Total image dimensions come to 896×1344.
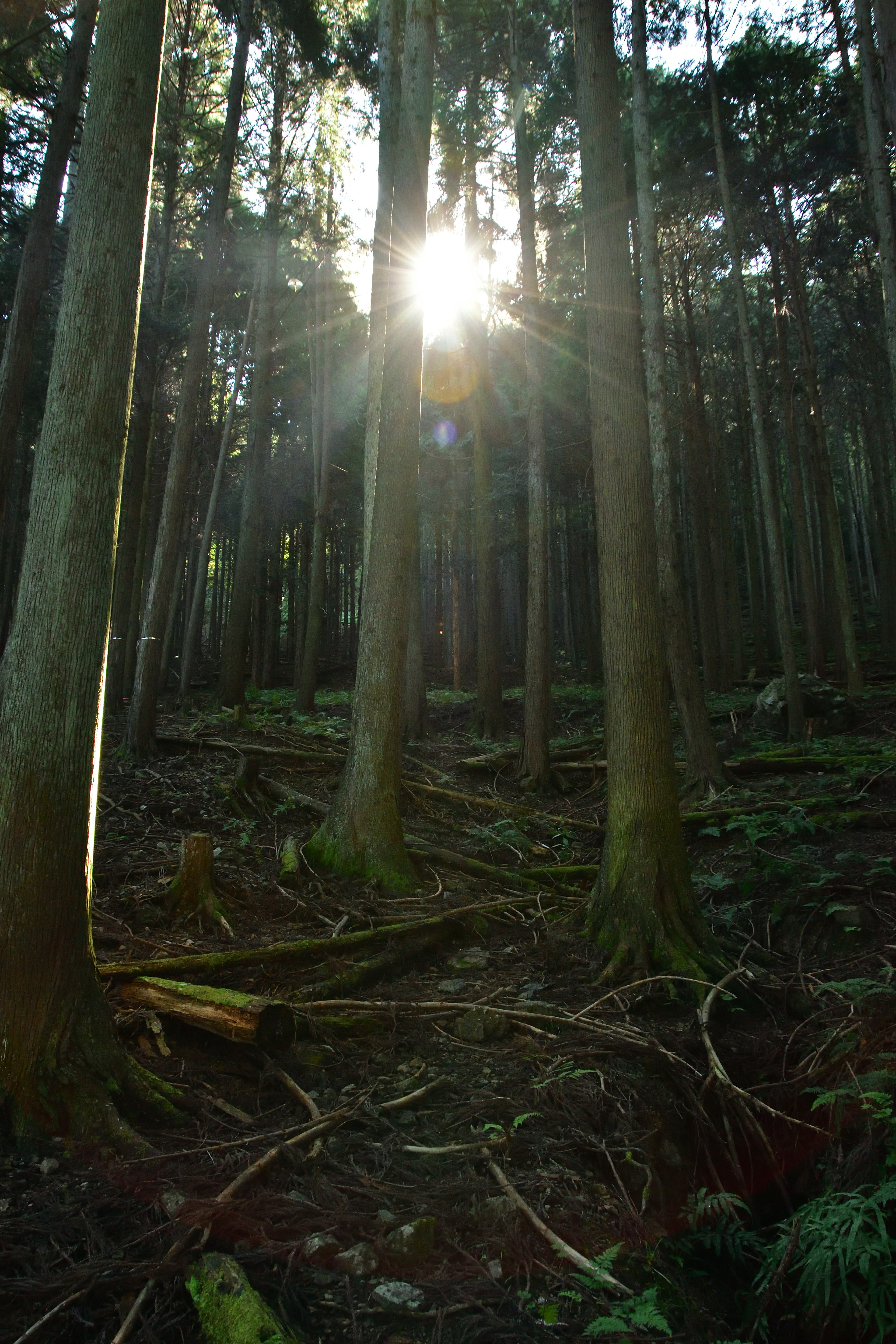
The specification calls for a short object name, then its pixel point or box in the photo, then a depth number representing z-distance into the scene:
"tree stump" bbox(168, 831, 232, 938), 5.47
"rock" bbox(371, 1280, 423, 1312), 2.21
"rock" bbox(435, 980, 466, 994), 4.86
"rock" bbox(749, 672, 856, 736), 12.55
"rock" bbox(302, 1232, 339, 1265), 2.33
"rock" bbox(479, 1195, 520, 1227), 2.60
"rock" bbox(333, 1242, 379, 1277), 2.32
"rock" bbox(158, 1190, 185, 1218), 2.38
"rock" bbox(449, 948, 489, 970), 5.36
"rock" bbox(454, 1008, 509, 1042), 4.20
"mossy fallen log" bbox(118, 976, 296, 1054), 3.59
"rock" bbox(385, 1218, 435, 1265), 2.38
